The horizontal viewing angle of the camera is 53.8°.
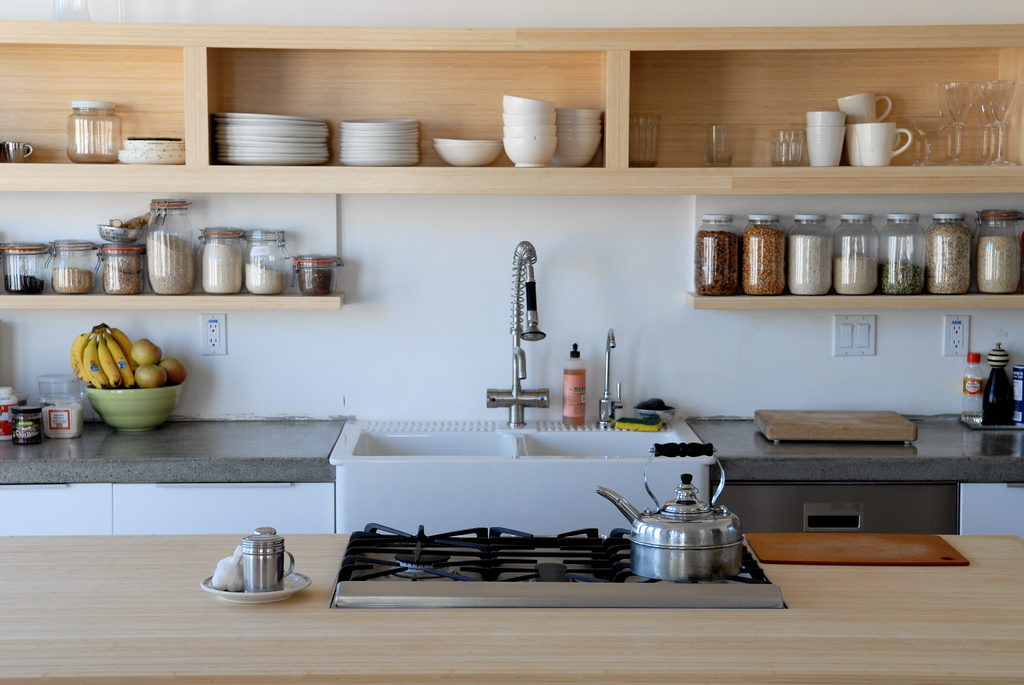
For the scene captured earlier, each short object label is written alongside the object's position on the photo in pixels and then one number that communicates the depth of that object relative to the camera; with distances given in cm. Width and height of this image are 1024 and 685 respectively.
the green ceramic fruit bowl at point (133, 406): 294
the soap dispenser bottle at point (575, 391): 310
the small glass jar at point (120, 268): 296
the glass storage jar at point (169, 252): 296
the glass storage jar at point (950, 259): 299
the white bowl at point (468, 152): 288
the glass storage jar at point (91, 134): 286
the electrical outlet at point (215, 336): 317
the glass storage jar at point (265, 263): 301
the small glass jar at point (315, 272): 297
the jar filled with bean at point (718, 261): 302
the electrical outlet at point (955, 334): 319
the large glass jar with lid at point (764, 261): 299
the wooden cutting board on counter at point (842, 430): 283
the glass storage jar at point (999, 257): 300
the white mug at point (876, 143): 286
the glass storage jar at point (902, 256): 300
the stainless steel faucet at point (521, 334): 295
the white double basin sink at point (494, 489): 265
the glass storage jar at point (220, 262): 298
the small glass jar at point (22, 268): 298
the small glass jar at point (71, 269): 298
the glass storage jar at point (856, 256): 299
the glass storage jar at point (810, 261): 299
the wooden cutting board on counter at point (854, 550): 179
